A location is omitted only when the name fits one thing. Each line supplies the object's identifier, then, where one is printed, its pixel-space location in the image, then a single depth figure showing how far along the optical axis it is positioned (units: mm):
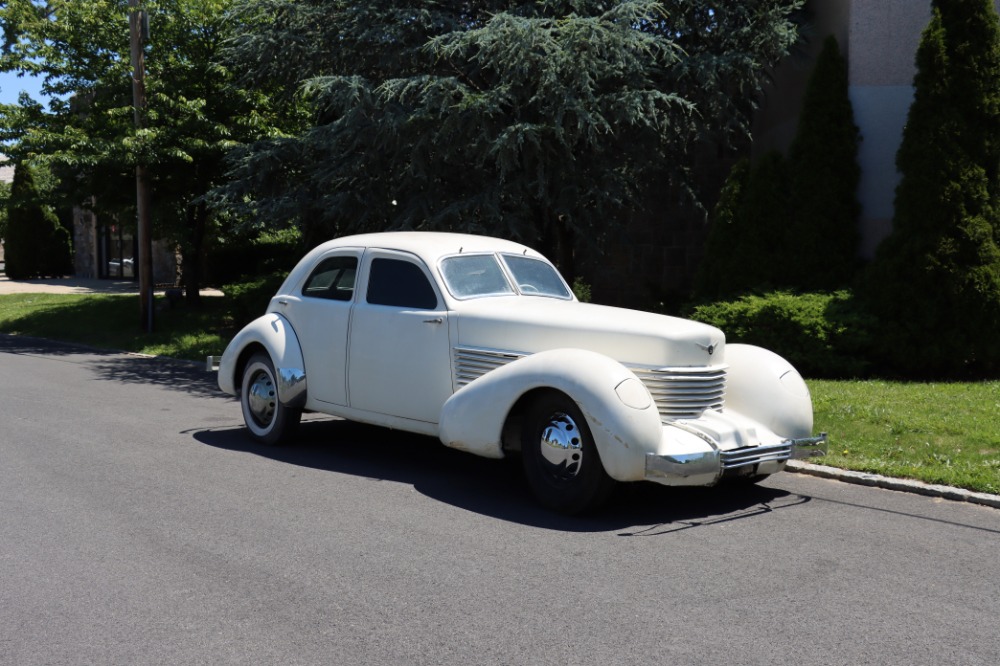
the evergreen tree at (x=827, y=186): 13148
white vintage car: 6516
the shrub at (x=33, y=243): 37156
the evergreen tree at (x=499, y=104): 12438
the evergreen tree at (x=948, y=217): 11453
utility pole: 17953
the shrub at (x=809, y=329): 11570
